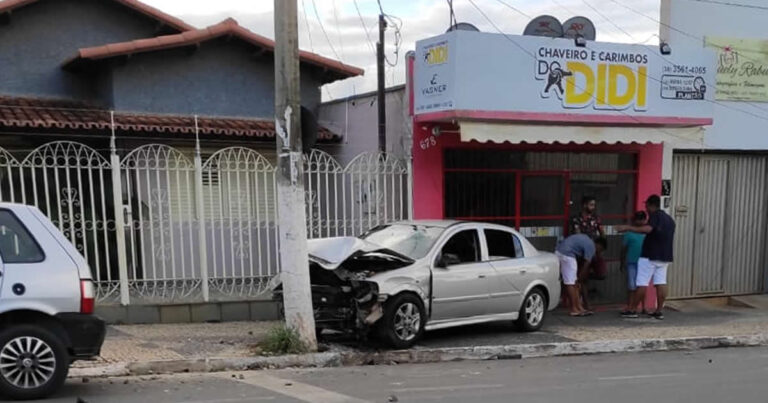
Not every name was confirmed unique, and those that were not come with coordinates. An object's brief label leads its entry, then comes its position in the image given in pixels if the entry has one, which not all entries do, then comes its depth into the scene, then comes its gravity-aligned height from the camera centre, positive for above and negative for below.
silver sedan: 7.58 -1.63
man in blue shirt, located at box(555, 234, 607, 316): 10.23 -1.76
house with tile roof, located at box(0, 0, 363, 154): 10.65 +1.44
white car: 5.23 -1.27
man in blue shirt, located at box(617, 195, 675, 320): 10.21 -1.65
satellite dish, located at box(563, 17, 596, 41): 10.69 +1.97
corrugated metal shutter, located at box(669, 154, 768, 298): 11.95 -1.46
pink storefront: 9.61 +0.33
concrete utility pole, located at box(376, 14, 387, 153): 11.07 +0.49
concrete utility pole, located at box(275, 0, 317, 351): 7.18 -0.32
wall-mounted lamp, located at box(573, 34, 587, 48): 10.18 +1.65
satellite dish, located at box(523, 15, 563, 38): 10.46 +1.95
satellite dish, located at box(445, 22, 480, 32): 10.03 +1.90
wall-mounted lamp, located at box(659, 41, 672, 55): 10.70 +1.60
